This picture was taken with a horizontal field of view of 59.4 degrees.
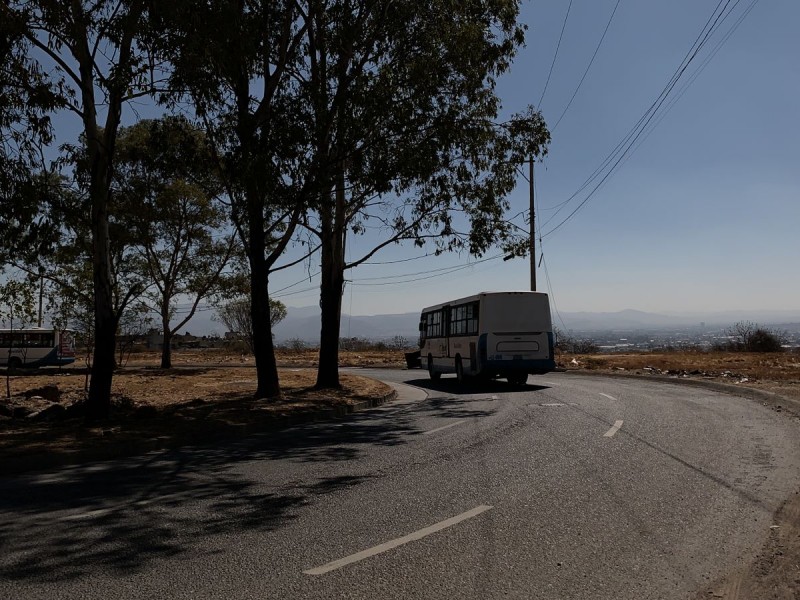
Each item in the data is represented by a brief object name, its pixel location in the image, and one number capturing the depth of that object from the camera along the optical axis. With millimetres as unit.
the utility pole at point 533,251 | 34722
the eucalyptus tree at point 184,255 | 36031
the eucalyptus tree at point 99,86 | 12664
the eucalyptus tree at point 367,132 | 16109
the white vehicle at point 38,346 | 43094
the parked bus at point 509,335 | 22078
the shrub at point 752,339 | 44688
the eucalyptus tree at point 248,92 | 13289
